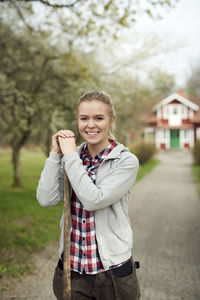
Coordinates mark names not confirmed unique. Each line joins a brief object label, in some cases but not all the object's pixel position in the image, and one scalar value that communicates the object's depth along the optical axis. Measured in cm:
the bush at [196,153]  2030
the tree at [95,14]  621
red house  3809
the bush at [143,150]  2239
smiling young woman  192
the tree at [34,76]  929
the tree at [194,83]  3728
